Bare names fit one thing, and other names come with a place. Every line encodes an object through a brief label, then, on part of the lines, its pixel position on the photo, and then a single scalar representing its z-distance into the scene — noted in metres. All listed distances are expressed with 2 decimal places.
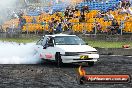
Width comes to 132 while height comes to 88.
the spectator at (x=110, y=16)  29.53
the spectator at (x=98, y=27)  28.91
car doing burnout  15.59
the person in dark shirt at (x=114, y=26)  28.17
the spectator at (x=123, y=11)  29.63
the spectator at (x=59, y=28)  31.74
